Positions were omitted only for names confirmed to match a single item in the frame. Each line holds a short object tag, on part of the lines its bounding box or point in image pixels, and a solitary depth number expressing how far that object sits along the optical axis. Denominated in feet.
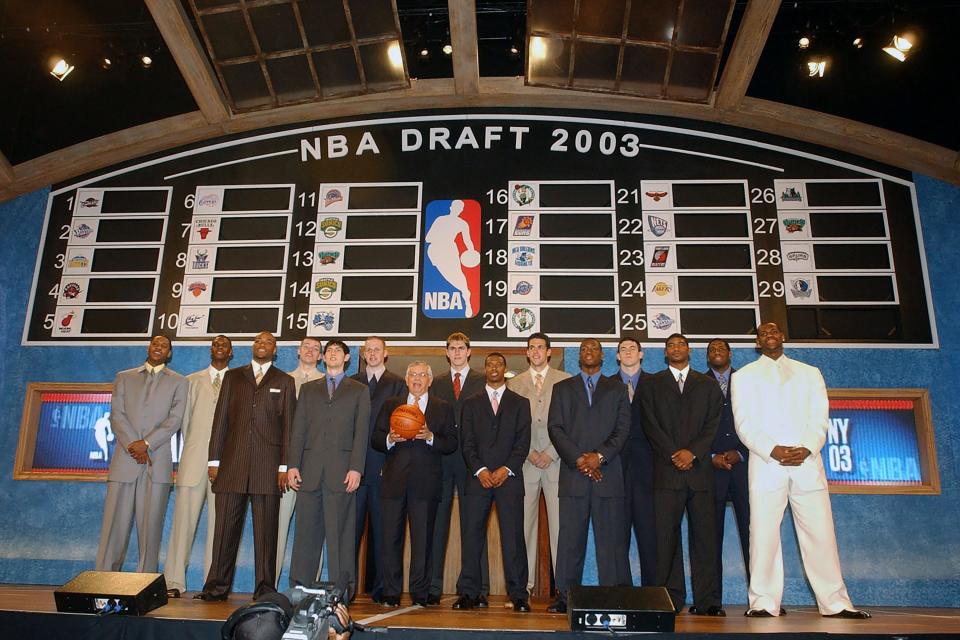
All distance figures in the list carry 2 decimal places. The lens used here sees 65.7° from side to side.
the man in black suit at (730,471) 17.34
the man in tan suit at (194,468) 18.85
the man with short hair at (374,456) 17.13
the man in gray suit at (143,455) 18.65
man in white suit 15.43
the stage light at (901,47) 21.45
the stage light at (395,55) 23.57
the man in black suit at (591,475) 15.62
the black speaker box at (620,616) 11.20
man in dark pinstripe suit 16.31
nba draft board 22.63
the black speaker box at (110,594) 12.00
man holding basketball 15.84
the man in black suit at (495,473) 15.60
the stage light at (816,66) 22.50
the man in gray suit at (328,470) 16.15
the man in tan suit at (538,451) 17.33
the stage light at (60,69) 23.41
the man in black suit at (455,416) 17.26
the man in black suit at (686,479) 15.74
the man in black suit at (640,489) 16.52
